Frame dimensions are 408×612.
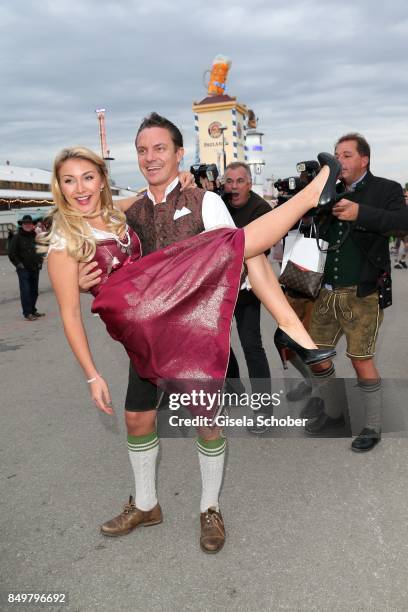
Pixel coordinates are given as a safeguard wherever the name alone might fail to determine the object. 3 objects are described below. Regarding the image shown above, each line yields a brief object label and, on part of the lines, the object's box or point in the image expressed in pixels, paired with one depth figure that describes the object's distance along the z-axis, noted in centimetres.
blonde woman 226
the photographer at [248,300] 419
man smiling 250
